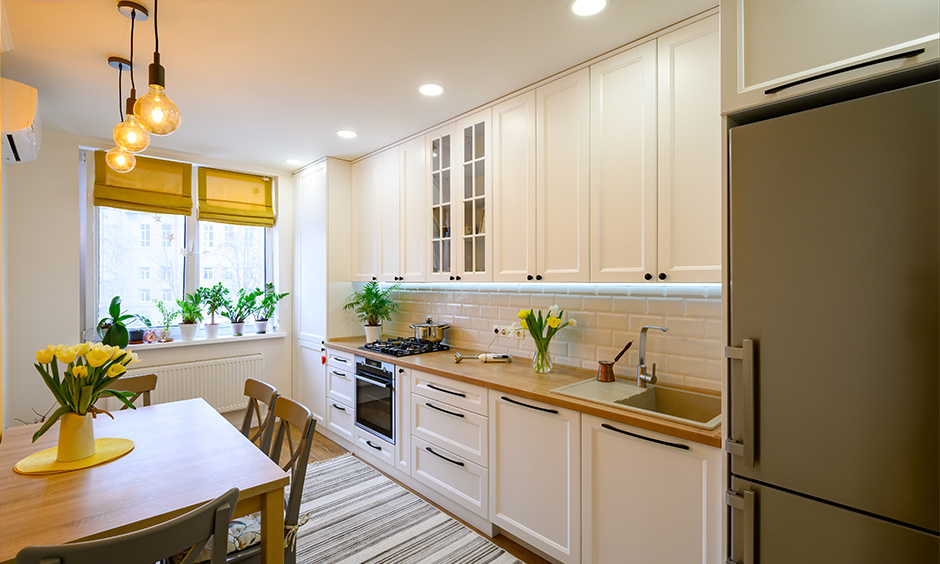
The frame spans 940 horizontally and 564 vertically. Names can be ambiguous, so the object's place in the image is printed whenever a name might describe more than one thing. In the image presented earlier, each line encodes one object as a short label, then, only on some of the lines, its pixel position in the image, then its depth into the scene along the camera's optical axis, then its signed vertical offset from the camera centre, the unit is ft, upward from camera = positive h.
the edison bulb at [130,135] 5.79 +1.98
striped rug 7.48 -4.72
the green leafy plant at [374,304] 12.57 -0.67
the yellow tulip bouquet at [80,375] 5.11 -1.10
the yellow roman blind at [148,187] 11.72 +2.71
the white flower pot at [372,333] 12.42 -1.48
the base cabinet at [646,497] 5.20 -2.82
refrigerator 3.63 -0.50
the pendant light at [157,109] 4.97 +2.00
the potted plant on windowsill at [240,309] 13.92 -0.88
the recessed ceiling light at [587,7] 5.80 +3.69
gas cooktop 10.61 -1.68
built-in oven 10.28 -2.89
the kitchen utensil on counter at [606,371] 7.57 -1.59
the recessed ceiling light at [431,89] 8.42 +3.77
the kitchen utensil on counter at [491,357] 9.46 -1.67
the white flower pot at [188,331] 12.84 -1.45
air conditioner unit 6.84 +2.69
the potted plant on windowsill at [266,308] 14.36 -0.88
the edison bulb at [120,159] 6.15 +1.75
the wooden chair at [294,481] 5.17 -2.50
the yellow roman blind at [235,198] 13.56 +2.73
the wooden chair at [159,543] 3.04 -1.93
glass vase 8.41 -1.55
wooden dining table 3.87 -2.14
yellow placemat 4.95 -2.11
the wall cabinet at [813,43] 3.76 +2.24
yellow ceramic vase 5.13 -1.86
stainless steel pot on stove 11.45 -1.37
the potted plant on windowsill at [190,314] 12.87 -0.97
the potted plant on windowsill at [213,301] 13.48 -0.61
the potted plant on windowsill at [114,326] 11.14 -1.16
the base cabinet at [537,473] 6.56 -3.13
